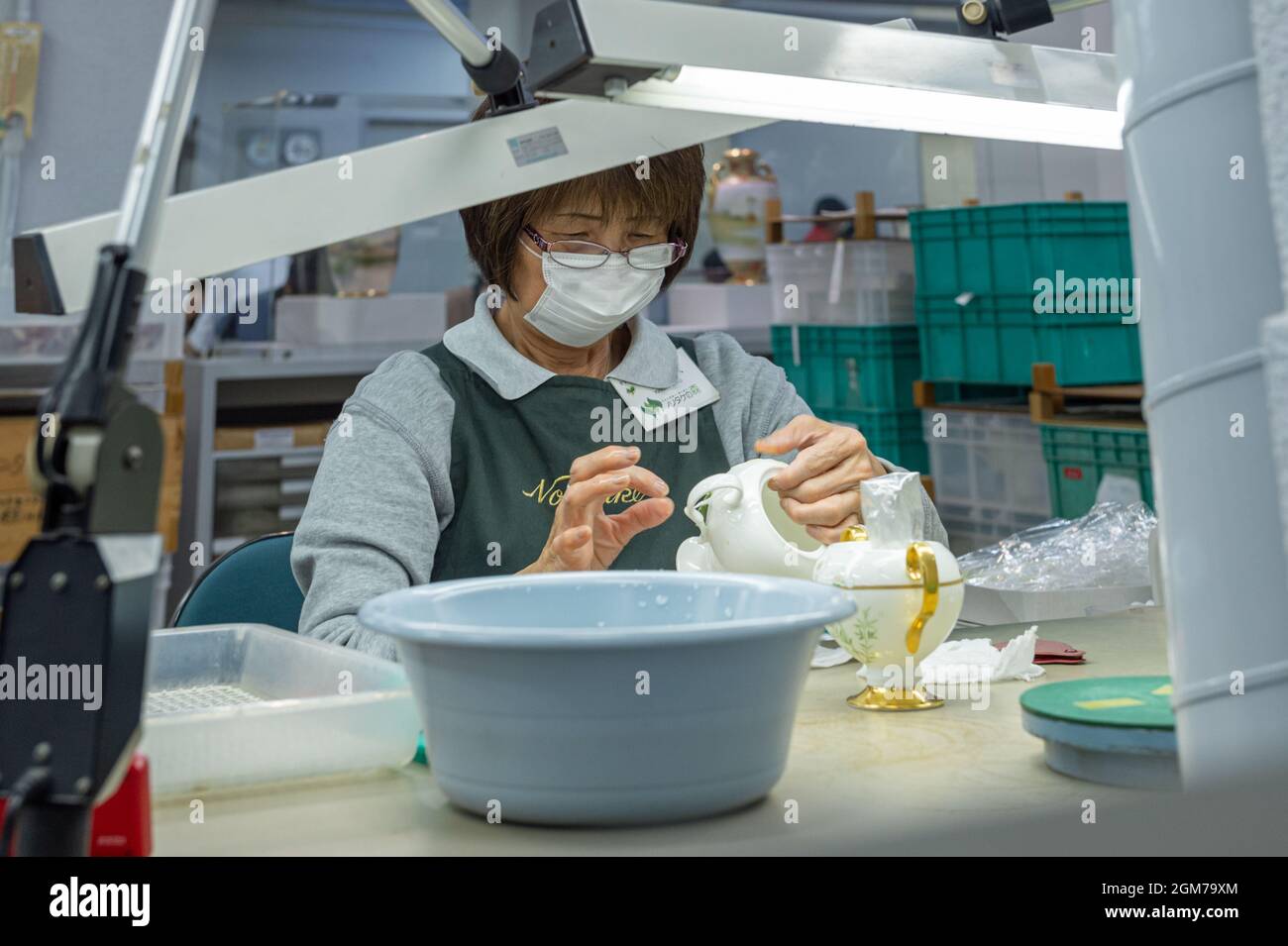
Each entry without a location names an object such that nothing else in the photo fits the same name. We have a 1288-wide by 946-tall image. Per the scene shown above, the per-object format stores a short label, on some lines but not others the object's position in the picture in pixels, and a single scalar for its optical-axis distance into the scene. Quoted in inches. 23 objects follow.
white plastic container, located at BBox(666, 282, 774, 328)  179.0
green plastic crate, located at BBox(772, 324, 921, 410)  160.7
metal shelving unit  147.1
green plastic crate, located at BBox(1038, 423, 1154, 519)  120.3
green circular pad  32.2
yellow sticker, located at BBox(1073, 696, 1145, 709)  34.4
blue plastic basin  28.1
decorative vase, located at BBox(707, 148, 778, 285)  180.9
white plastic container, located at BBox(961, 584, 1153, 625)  62.7
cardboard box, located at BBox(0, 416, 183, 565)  130.4
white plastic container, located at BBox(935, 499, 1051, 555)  146.0
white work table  29.0
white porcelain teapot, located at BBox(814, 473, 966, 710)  40.8
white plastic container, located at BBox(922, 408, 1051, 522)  142.2
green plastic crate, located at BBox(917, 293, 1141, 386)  135.1
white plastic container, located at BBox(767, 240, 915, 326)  159.9
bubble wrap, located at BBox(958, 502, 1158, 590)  66.7
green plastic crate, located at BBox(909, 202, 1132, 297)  135.2
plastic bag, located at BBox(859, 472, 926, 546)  41.1
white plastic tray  32.8
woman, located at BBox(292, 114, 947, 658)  55.9
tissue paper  44.2
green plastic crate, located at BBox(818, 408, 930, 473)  161.8
